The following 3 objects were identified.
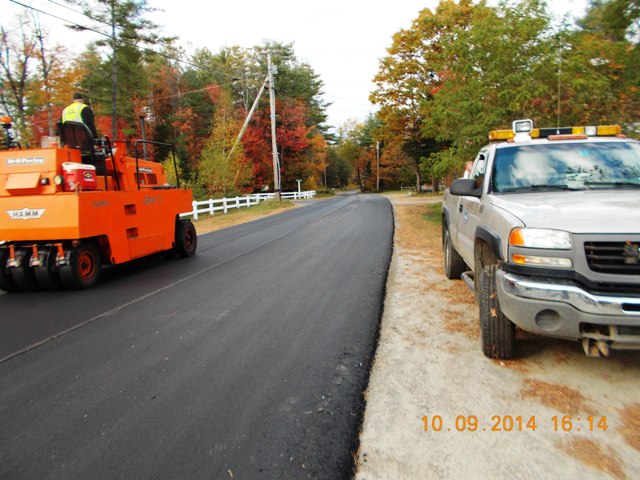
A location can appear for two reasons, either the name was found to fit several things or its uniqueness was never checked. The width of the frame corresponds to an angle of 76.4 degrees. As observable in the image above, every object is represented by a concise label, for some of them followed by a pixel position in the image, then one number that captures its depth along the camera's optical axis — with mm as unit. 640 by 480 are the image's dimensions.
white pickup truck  2867
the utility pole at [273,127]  30044
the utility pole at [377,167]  72688
